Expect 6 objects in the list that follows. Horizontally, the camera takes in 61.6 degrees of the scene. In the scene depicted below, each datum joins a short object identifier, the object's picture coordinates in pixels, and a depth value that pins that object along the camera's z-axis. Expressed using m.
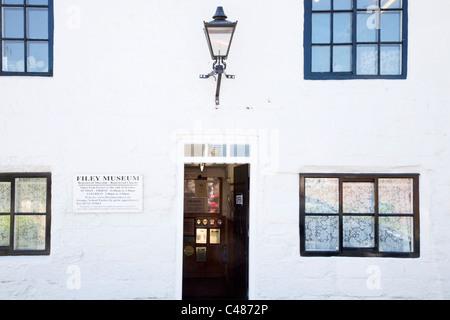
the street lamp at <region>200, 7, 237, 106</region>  4.29
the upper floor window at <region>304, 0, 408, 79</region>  4.93
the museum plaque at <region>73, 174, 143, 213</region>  4.71
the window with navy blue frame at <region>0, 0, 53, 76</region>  4.82
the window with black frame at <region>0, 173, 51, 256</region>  4.72
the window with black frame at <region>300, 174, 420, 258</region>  4.82
